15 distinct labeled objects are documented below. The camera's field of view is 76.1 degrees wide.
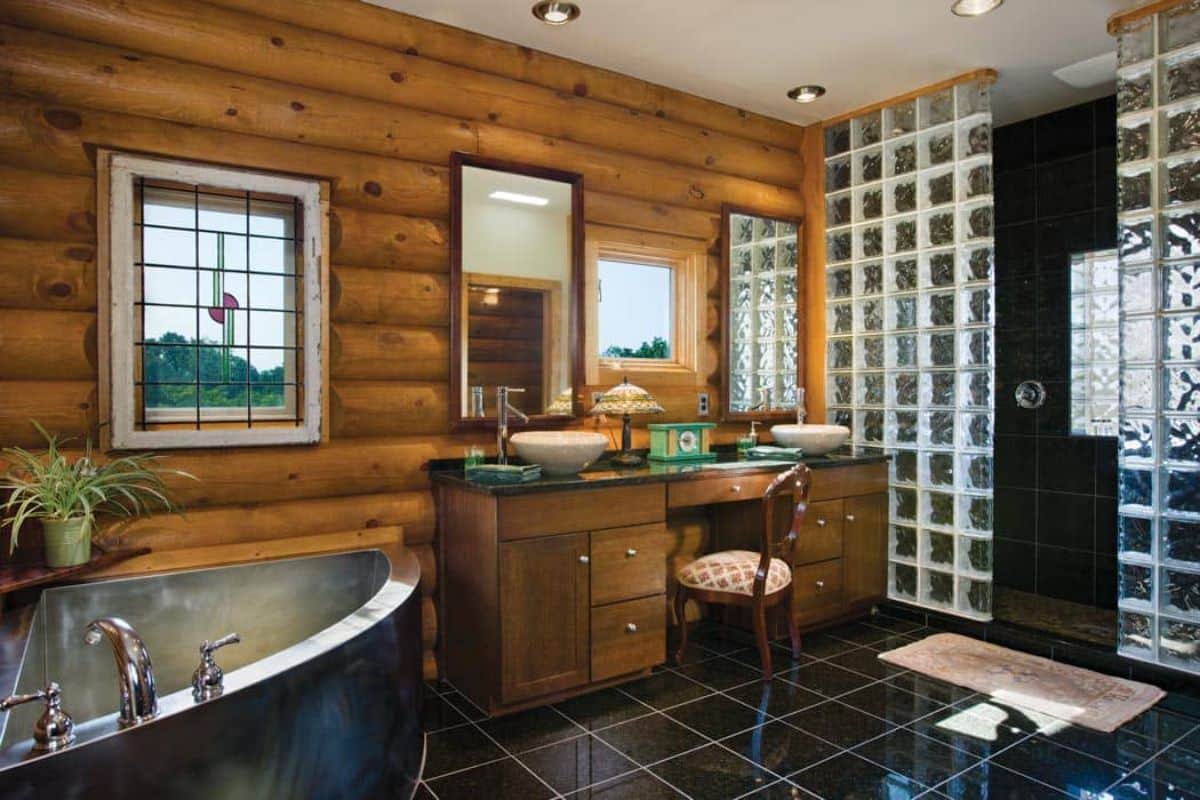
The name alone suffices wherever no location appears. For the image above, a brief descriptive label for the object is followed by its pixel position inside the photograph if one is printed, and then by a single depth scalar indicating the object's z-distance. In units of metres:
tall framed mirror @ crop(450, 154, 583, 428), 3.14
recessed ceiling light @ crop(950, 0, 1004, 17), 2.96
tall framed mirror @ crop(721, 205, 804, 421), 4.04
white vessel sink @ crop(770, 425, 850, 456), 3.82
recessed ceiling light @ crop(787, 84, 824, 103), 3.85
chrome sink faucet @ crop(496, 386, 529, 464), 3.05
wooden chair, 3.06
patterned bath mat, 2.76
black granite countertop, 2.74
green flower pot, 2.18
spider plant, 2.19
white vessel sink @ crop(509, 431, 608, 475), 2.96
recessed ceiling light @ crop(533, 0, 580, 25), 2.97
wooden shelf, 2.02
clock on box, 3.48
